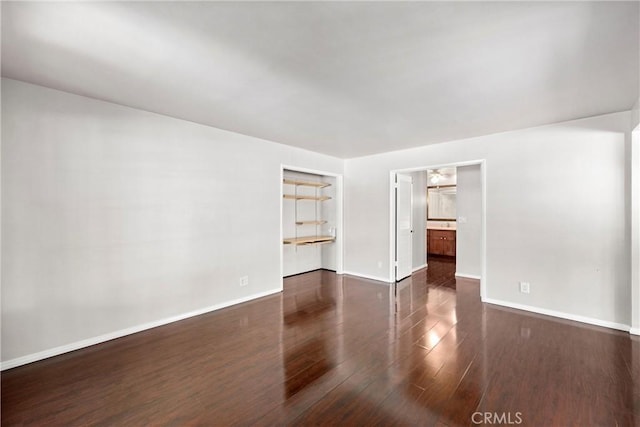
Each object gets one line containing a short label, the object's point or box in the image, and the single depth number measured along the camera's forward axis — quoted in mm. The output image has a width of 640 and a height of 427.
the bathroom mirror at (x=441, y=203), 8352
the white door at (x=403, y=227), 5340
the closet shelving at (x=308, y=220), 5344
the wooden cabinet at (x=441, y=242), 7672
